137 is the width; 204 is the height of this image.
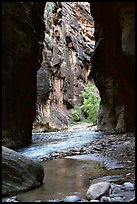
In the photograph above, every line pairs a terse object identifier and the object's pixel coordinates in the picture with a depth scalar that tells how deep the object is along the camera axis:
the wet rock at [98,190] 3.34
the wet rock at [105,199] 3.11
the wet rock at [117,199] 3.12
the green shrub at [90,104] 37.88
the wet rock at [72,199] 3.25
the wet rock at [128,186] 3.72
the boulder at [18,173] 4.04
